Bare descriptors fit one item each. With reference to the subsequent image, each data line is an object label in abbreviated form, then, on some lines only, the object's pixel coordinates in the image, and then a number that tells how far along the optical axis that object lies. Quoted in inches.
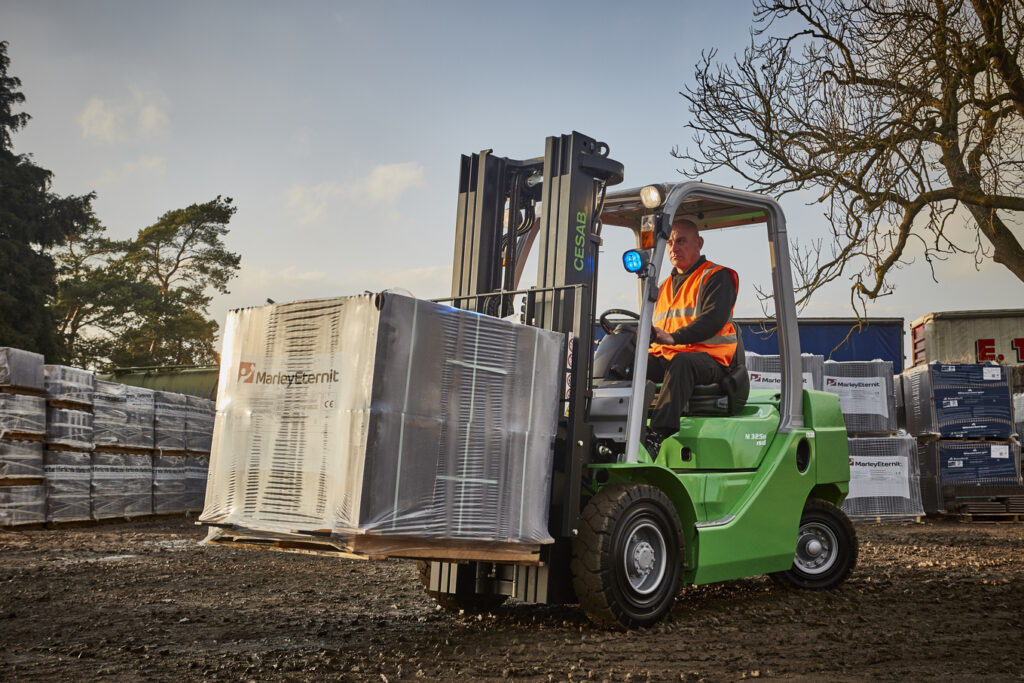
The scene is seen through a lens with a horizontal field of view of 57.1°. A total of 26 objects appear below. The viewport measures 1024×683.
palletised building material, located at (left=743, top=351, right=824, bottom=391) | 503.5
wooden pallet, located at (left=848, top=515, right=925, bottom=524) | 506.3
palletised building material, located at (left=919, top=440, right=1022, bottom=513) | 518.6
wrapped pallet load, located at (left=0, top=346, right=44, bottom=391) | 431.5
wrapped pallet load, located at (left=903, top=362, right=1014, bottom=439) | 516.7
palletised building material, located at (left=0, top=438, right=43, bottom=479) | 426.6
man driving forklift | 205.2
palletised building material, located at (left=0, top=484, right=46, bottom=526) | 428.1
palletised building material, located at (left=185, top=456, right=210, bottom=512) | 547.2
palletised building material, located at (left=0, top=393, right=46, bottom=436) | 428.1
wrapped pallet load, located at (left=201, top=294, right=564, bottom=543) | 143.1
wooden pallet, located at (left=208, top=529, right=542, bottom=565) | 141.0
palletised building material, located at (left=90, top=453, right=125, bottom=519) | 479.5
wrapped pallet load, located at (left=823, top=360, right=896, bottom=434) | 508.7
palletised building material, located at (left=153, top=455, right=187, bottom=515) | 522.9
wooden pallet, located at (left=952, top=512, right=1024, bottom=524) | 521.0
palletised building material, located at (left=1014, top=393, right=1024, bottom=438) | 571.8
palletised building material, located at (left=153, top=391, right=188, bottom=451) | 524.1
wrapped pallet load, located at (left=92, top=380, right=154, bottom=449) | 484.1
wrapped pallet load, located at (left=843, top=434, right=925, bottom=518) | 504.4
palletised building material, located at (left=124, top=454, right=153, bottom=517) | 499.8
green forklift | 182.2
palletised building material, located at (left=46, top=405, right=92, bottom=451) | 453.1
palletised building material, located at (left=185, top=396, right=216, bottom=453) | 549.0
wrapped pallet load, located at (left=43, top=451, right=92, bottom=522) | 452.8
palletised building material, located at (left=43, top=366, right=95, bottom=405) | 457.1
